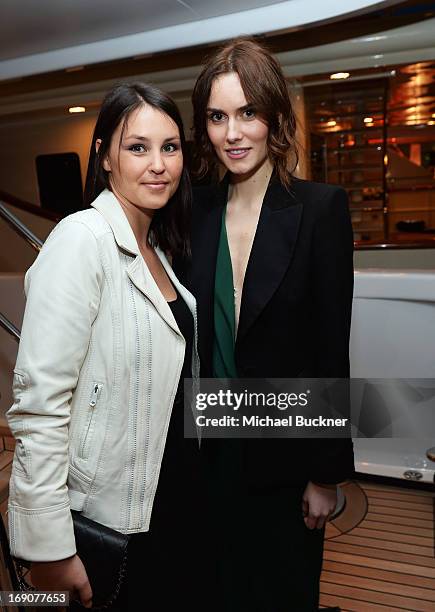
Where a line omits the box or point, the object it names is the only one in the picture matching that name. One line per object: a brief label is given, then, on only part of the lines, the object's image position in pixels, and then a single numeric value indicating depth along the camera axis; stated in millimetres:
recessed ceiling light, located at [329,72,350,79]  4278
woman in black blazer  1360
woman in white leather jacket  1093
